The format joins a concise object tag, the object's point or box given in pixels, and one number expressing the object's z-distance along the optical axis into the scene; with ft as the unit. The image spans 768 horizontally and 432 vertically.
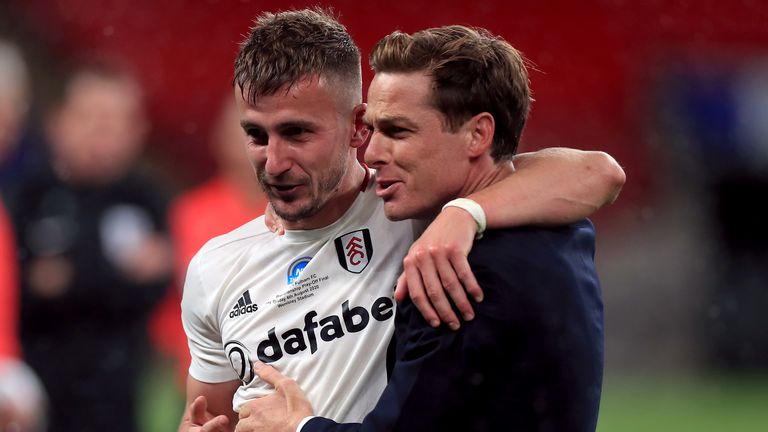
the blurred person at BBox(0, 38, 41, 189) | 44.57
